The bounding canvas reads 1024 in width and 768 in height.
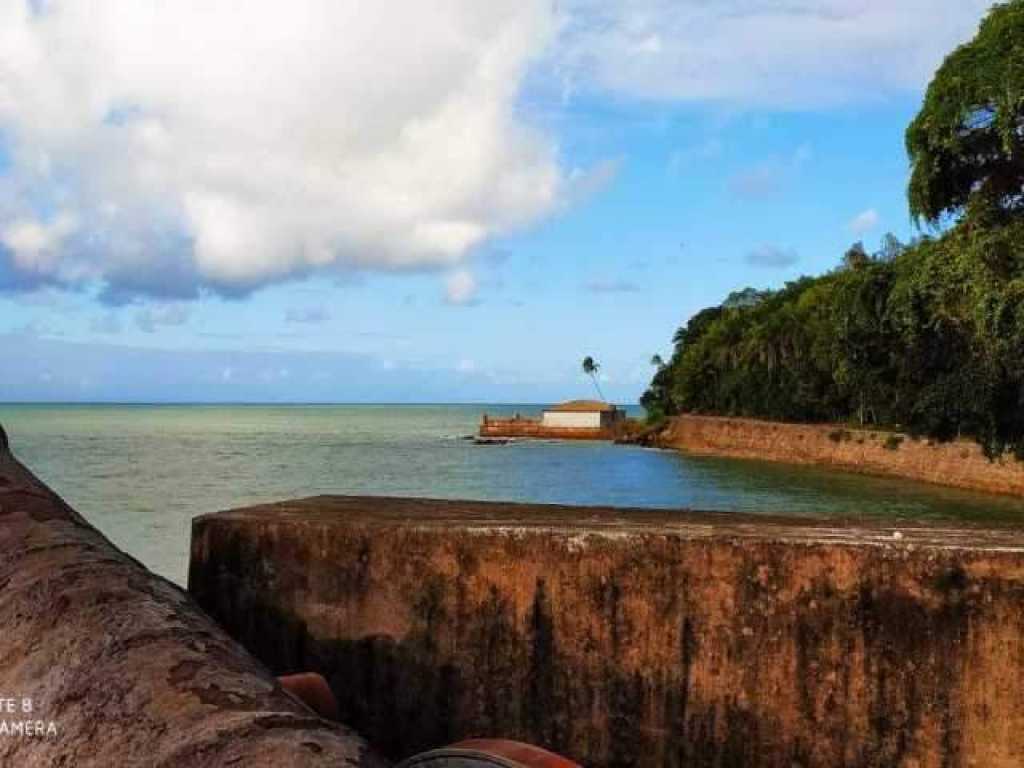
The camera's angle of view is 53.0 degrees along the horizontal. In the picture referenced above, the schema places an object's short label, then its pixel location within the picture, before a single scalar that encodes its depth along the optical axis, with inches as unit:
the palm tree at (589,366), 4845.0
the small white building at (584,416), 3501.5
